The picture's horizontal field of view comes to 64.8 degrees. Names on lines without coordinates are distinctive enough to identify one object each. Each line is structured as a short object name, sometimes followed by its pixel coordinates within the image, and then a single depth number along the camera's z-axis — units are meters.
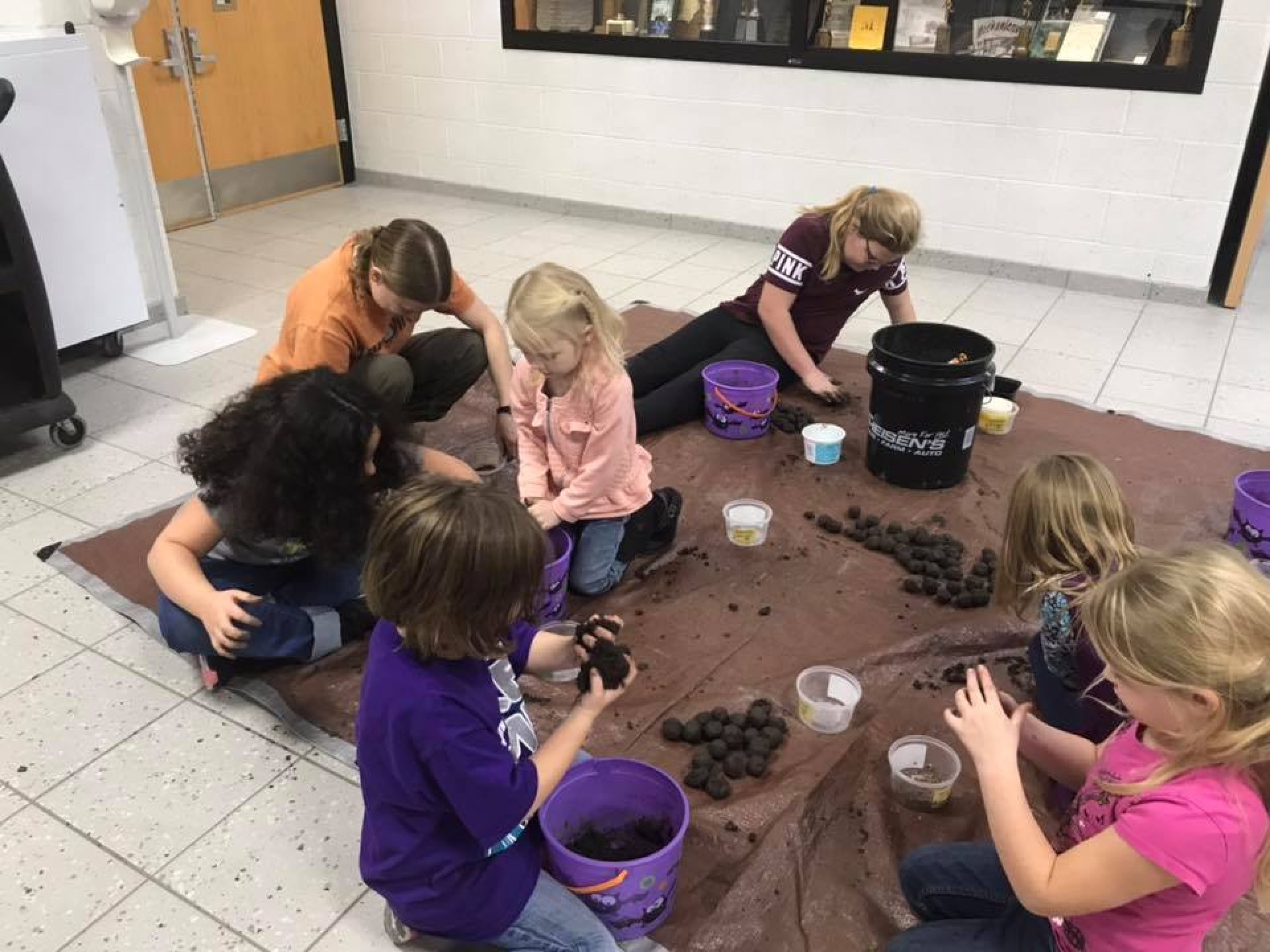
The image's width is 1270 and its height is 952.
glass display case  4.12
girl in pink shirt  1.06
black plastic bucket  2.57
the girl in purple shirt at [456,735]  1.23
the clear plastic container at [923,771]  1.76
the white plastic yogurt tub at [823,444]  2.88
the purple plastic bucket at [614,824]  1.43
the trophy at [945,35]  4.53
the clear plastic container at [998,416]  3.06
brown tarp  1.61
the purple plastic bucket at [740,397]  2.99
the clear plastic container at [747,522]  2.50
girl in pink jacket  2.07
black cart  2.74
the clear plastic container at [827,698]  1.92
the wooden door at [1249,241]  3.98
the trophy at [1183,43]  4.03
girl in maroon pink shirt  2.79
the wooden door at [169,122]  5.01
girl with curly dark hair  1.80
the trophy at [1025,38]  4.38
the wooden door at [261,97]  5.33
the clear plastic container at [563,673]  2.06
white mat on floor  3.73
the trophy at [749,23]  5.02
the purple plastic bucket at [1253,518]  2.29
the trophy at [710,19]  5.11
